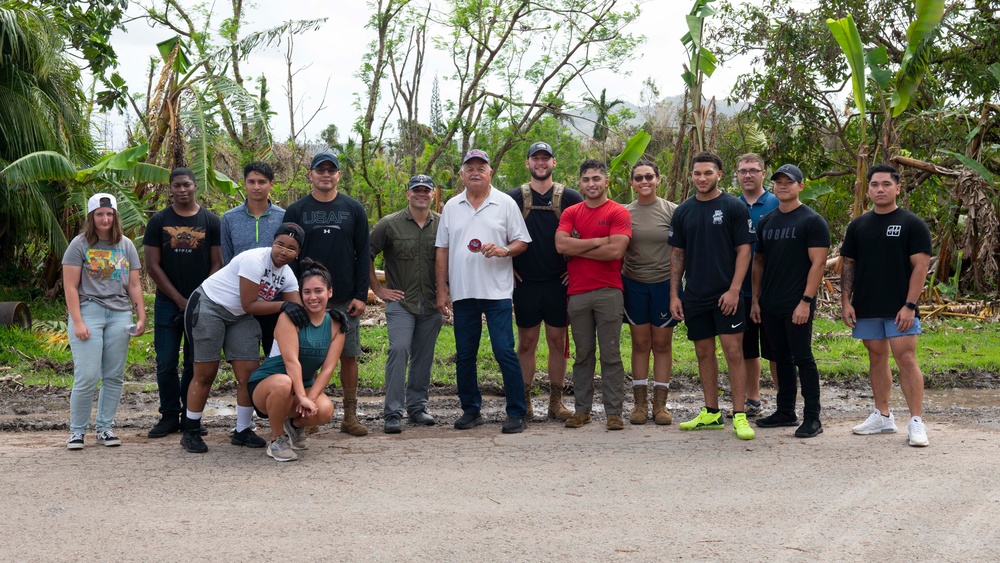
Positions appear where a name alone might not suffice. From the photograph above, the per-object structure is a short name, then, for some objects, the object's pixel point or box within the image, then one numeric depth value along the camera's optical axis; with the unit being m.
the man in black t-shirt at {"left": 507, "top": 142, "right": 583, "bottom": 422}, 7.24
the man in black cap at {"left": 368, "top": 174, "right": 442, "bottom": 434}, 7.20
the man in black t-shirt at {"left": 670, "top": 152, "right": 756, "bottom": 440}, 6.73
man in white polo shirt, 6.97
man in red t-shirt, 6.88
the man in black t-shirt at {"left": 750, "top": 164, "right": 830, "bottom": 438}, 6.67
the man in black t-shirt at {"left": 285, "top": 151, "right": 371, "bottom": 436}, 6.86
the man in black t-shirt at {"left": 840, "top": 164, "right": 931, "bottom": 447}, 6.37
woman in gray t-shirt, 6.40
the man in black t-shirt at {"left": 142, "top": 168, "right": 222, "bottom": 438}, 6.82
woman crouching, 5.97
